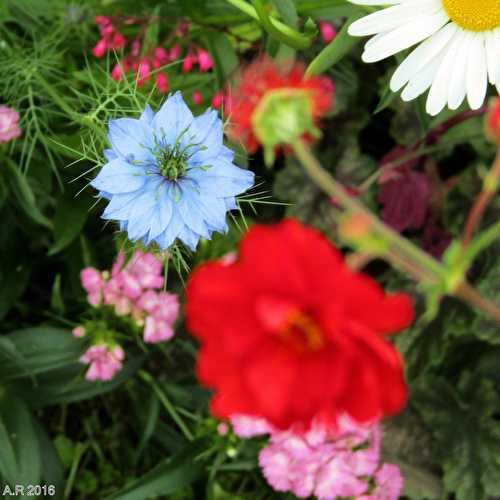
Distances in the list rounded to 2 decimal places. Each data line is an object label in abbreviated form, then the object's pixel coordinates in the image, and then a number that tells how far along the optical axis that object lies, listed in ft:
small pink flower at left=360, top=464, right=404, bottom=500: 1.31
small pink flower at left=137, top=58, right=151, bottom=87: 1.31
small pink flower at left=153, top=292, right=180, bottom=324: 1.32
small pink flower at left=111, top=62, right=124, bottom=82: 1.34
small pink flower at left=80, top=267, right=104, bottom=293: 1.32
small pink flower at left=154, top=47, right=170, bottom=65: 1.37
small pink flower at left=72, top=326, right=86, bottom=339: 1.33
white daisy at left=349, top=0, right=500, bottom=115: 1.21
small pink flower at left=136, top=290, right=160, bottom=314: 1.31
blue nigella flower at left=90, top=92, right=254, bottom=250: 1.12
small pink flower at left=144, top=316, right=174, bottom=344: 1.32
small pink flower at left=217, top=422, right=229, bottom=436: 1.34
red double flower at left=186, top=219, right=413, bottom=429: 0.78
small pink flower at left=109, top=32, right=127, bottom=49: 1.36
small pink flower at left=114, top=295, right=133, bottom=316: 1.31
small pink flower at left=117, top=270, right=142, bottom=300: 1.30
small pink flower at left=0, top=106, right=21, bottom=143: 1.30
